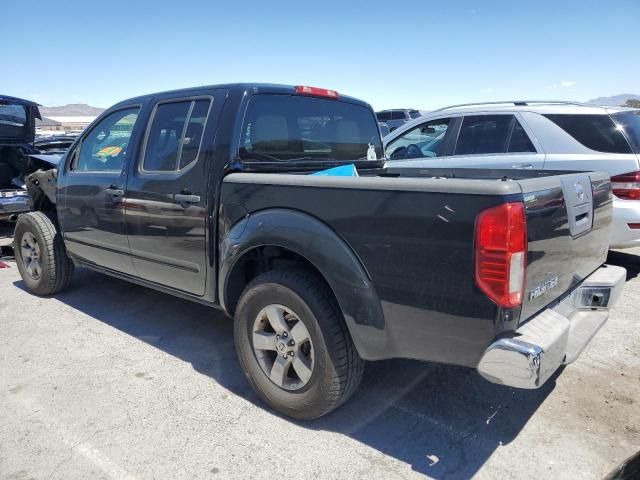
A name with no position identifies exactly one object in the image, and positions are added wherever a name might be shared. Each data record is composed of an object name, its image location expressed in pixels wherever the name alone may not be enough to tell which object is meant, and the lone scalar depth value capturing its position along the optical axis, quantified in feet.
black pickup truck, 6.58
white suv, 15.05
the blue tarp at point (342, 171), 10.64
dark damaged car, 23.16
